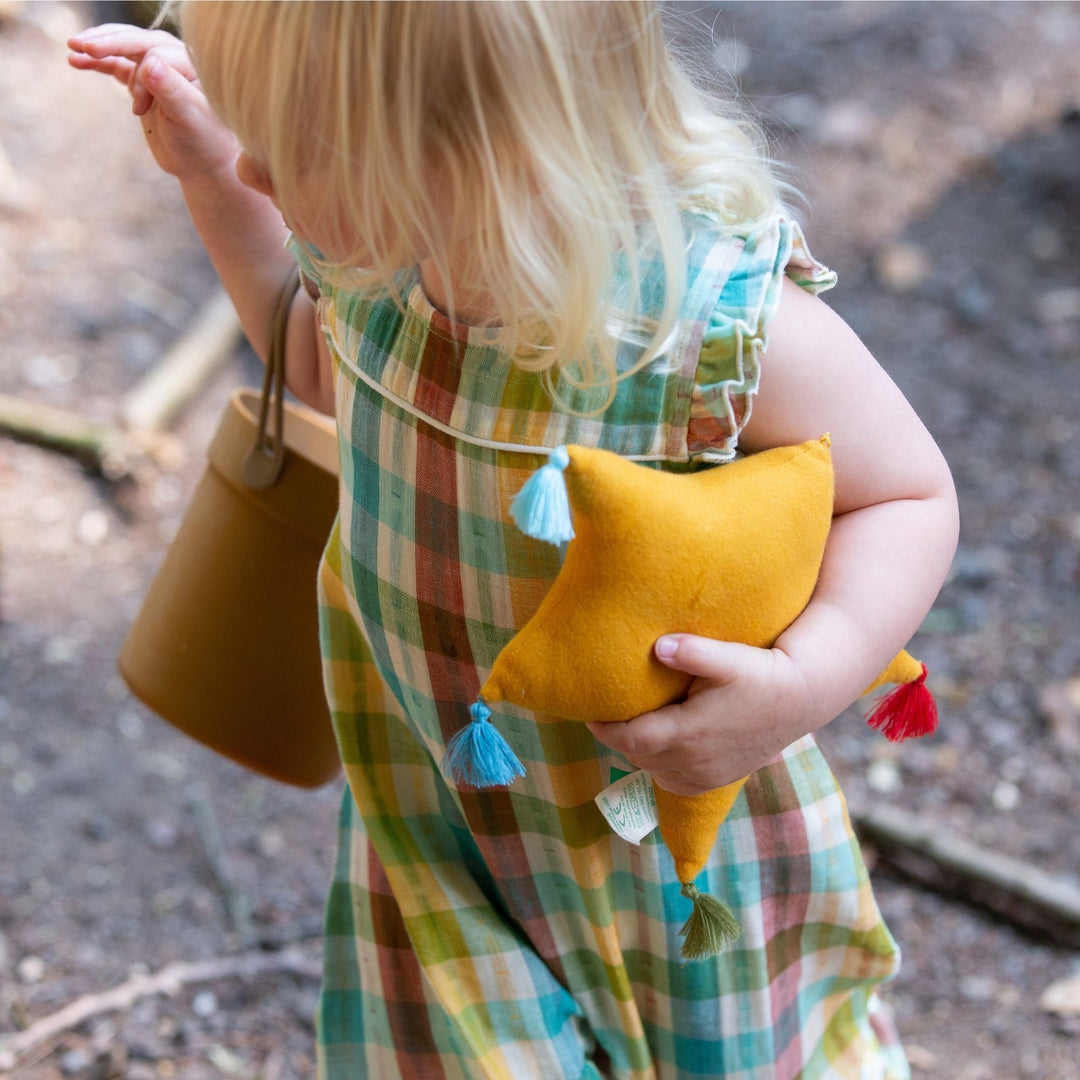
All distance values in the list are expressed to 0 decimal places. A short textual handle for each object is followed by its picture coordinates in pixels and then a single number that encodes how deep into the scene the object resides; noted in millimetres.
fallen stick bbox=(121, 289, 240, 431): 2148
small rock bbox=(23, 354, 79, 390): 2271
